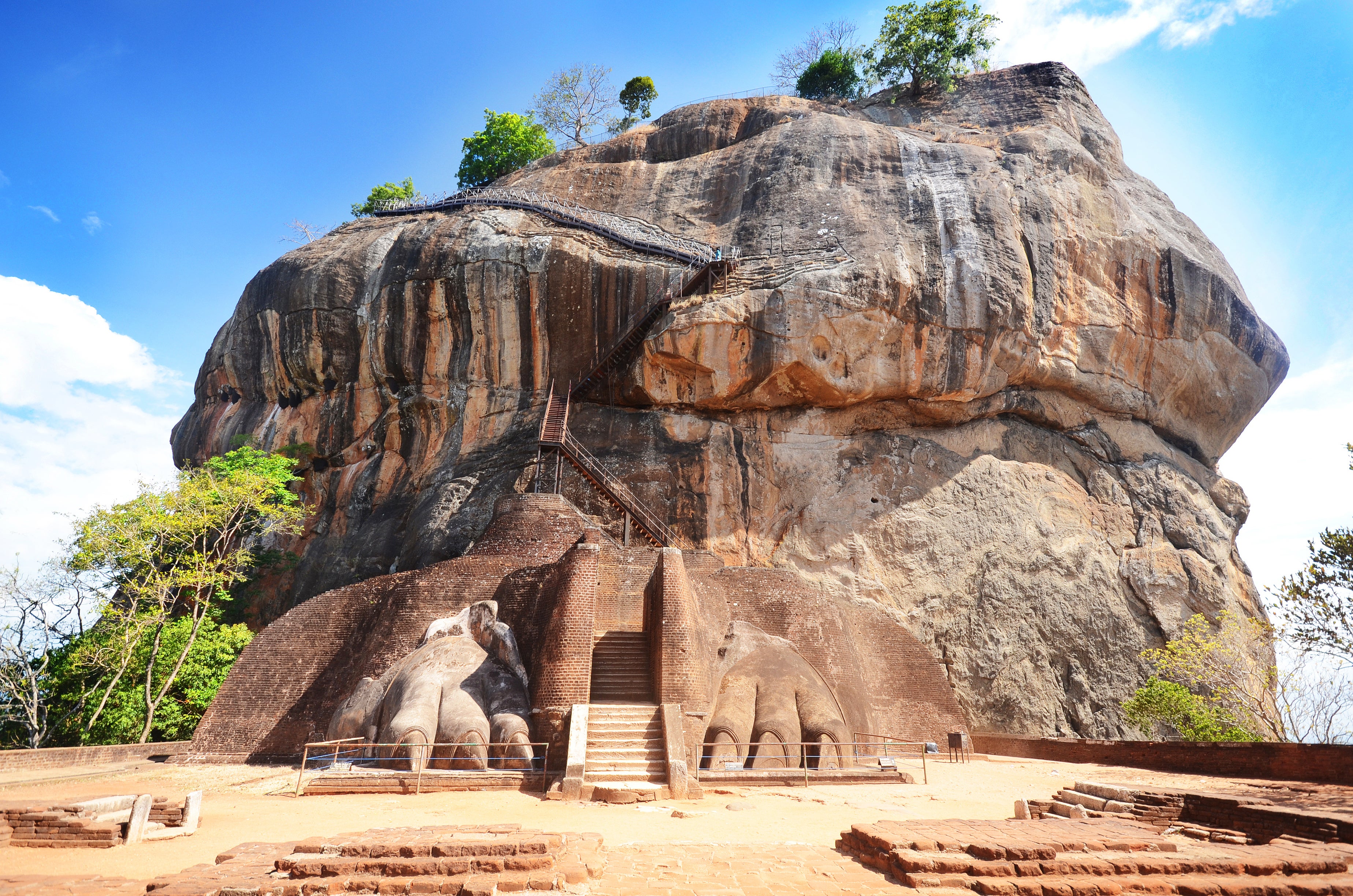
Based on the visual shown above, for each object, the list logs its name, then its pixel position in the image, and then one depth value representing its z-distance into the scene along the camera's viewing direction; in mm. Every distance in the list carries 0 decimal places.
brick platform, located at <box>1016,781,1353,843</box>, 6891
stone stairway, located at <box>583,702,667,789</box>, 9766
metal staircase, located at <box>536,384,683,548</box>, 20172
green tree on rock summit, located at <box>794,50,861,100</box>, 36688
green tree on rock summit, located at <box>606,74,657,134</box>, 40531
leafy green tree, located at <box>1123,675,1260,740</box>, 16219
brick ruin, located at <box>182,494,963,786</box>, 11469
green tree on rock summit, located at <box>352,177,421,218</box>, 38219
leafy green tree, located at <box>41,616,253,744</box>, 16406
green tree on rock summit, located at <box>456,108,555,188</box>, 37469
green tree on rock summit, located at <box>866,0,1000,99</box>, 30547
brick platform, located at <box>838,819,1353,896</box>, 4930
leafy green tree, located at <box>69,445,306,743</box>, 16859
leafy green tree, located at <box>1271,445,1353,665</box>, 13016
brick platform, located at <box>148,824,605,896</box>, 4875
